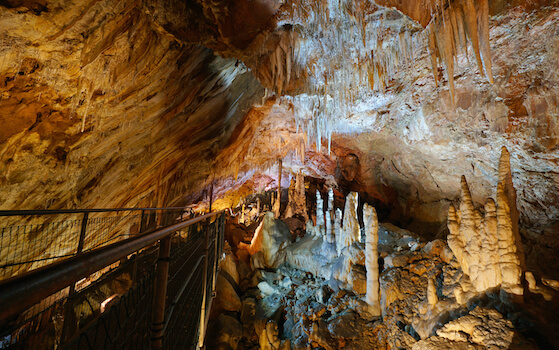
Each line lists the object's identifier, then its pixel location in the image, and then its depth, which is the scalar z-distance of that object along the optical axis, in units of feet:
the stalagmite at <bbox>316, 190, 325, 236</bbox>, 42.25
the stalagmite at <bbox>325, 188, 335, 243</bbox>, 36.78
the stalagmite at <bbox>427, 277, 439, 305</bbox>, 17.26
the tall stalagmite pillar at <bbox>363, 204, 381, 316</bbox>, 22.66
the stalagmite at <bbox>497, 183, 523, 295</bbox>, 12.82
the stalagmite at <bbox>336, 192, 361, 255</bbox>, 31.24
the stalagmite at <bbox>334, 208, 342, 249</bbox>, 34.81
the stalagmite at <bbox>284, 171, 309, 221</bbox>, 57.49
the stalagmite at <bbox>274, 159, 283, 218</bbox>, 55.62
